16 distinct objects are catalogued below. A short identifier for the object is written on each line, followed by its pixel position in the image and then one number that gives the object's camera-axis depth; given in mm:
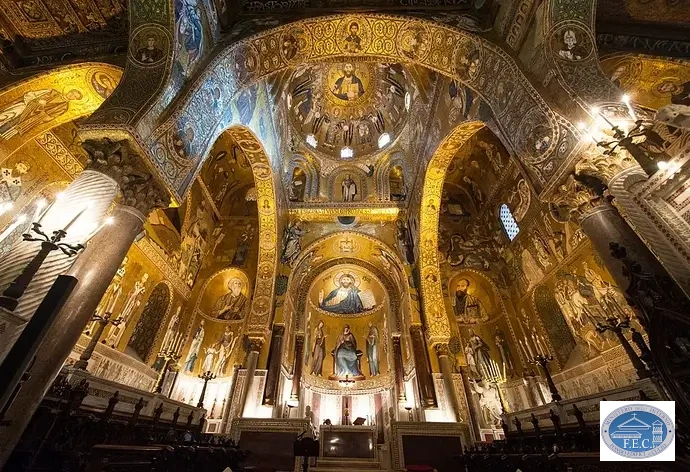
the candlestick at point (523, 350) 10430
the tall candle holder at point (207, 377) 8577
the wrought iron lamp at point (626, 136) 3461
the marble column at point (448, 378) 9323
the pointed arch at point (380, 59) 4746
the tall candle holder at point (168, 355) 9097
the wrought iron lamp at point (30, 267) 2535
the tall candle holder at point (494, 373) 10562
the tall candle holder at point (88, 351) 6281
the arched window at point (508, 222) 11844
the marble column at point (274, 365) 9453
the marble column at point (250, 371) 9211
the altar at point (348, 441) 8875
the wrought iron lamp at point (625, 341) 4617
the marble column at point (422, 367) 9508
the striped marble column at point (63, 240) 2986
